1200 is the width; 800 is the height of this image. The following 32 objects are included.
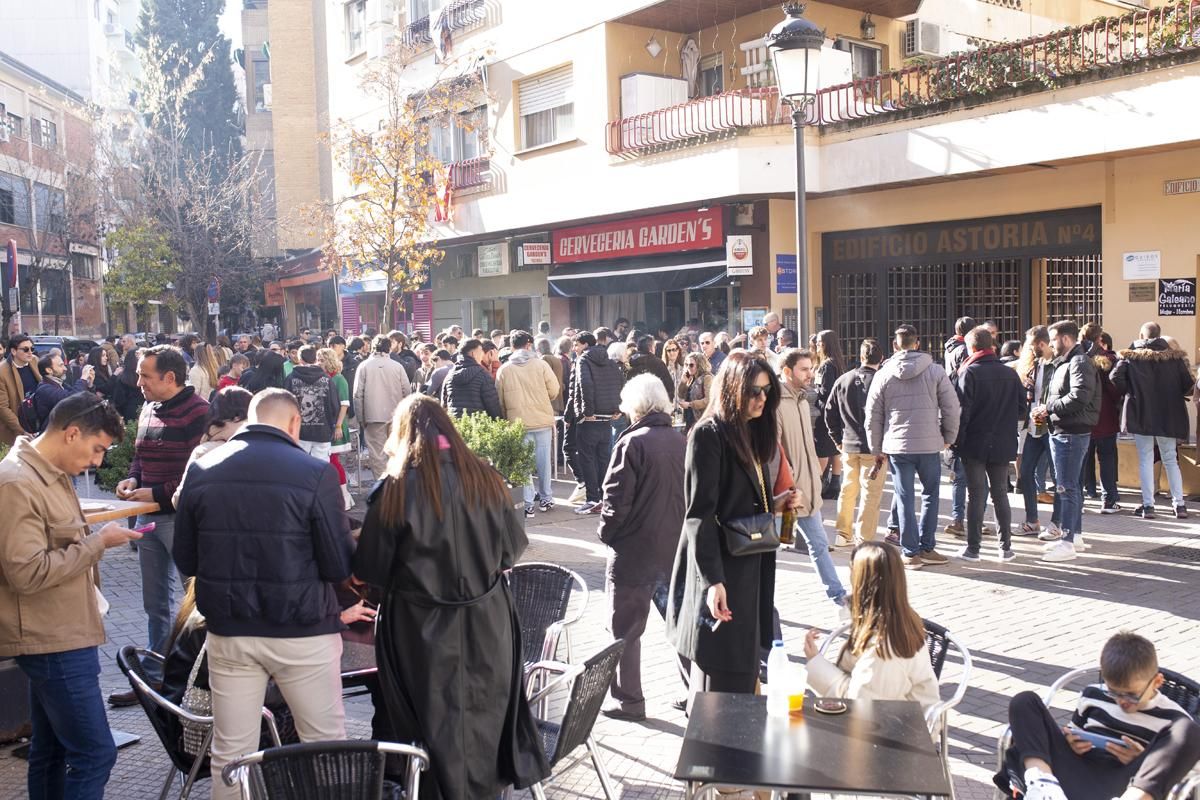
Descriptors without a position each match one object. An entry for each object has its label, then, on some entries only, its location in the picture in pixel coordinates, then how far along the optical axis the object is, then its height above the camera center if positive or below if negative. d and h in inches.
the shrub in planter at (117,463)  390.3 -37.7
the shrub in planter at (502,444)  378.6 -33.4
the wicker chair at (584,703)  155.7 -53.5
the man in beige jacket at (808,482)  297.0 -38.9
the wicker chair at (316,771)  123.6 -48.6
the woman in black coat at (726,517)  182.7 -29.4
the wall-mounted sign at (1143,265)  541.6 +34.7
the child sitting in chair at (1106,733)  146.3 -55.8
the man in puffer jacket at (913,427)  345.7 -28.6
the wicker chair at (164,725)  158.1 -55.0
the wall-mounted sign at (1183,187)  528.1 +72.4
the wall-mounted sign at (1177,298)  529.7 +17.5
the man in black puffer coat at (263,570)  149.3 -30.1
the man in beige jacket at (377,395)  489.7 -19.2
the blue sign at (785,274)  716.7 +46.4
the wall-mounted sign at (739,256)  708.0 +58.6
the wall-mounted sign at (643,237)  737.6 +81.4
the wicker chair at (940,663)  158.7 -53.1
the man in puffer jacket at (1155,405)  416.5 -28.1
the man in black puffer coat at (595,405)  450.3 -24.2
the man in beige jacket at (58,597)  153.9 -34.8
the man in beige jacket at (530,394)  451.8 -18.9
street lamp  386.0 +100.0
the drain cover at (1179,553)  357.4 -74.9
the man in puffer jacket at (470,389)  440.8 -15.6
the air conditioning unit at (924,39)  765.3 +215.1
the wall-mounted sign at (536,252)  887.1 +80.7
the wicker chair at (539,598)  213.0 -50.1
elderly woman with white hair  224.1 -35.7
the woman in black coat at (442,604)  145.6 -34.7
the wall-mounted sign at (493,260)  955.3 +82.1
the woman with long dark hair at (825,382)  418.6 -16.1
